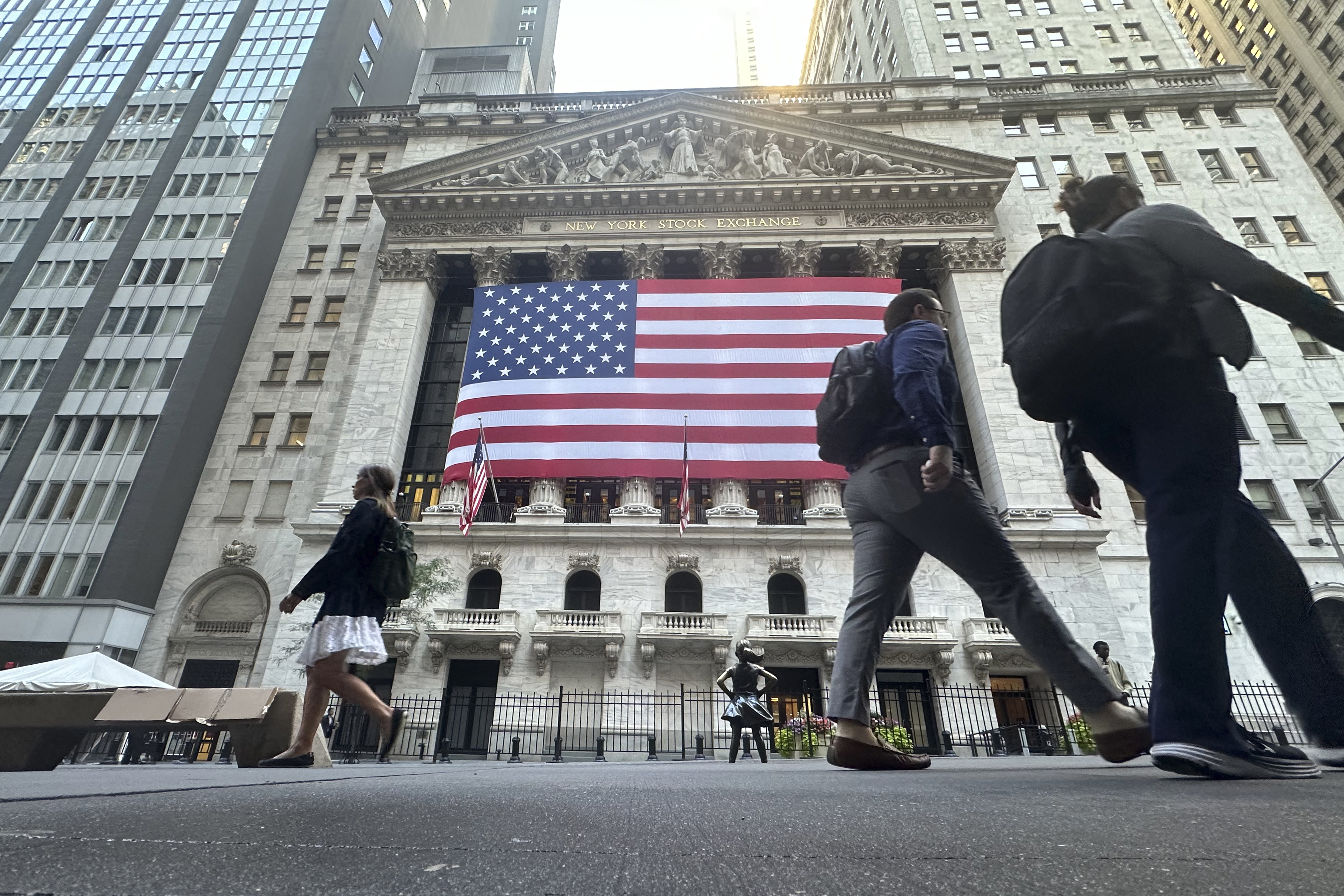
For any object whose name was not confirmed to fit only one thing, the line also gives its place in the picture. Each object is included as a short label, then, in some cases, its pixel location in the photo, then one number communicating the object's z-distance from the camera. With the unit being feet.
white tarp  37.09
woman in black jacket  16.07
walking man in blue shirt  11.28
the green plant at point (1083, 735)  47.55
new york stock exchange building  71.87
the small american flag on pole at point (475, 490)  66.49
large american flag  77.20
